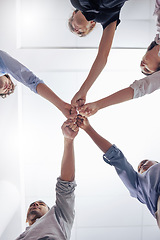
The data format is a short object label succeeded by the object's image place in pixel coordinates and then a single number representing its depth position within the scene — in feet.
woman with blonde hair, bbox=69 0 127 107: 4.51
